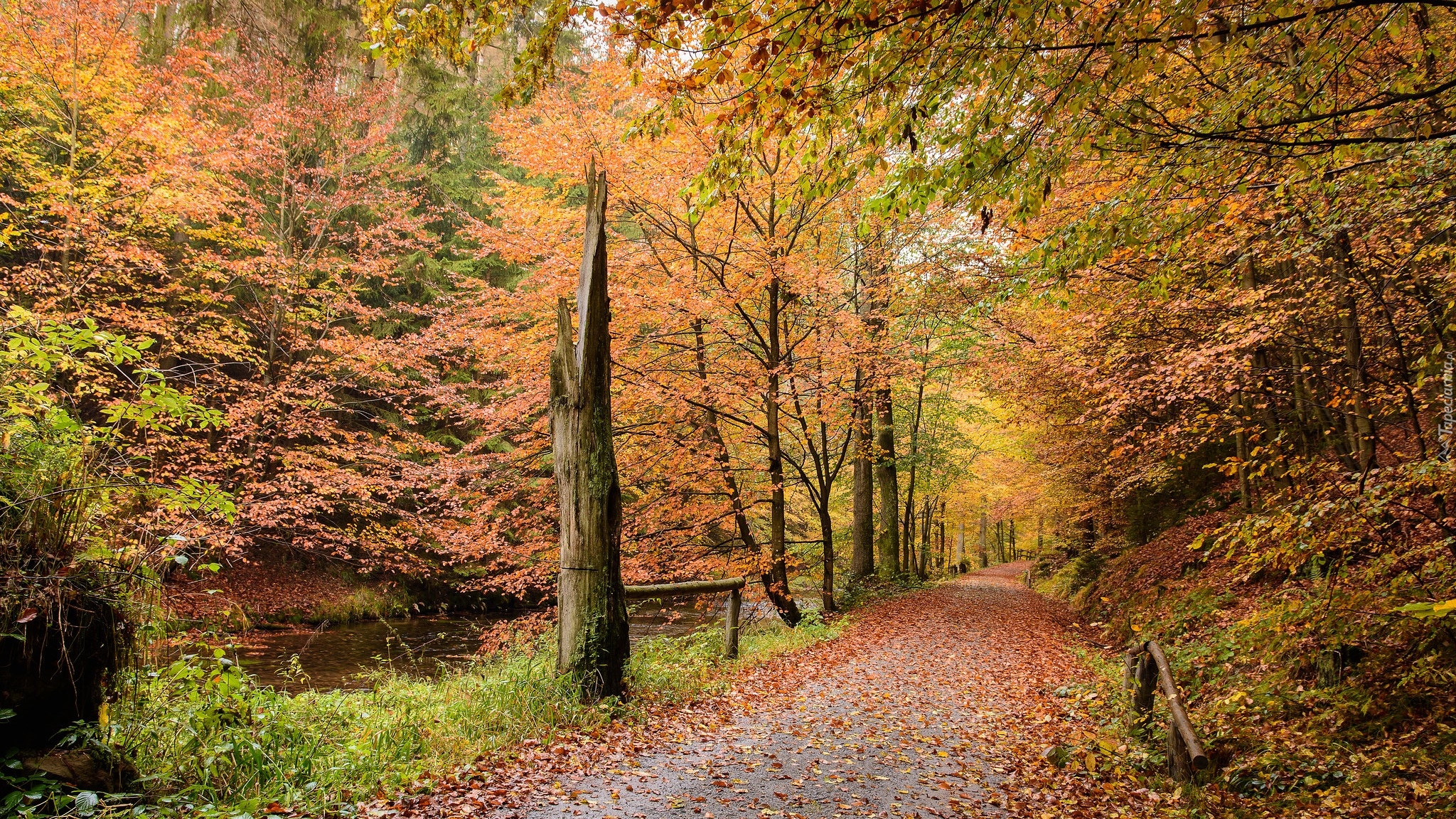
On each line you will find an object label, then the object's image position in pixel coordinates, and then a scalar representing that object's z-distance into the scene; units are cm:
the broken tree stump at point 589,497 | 562
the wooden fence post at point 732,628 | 824
